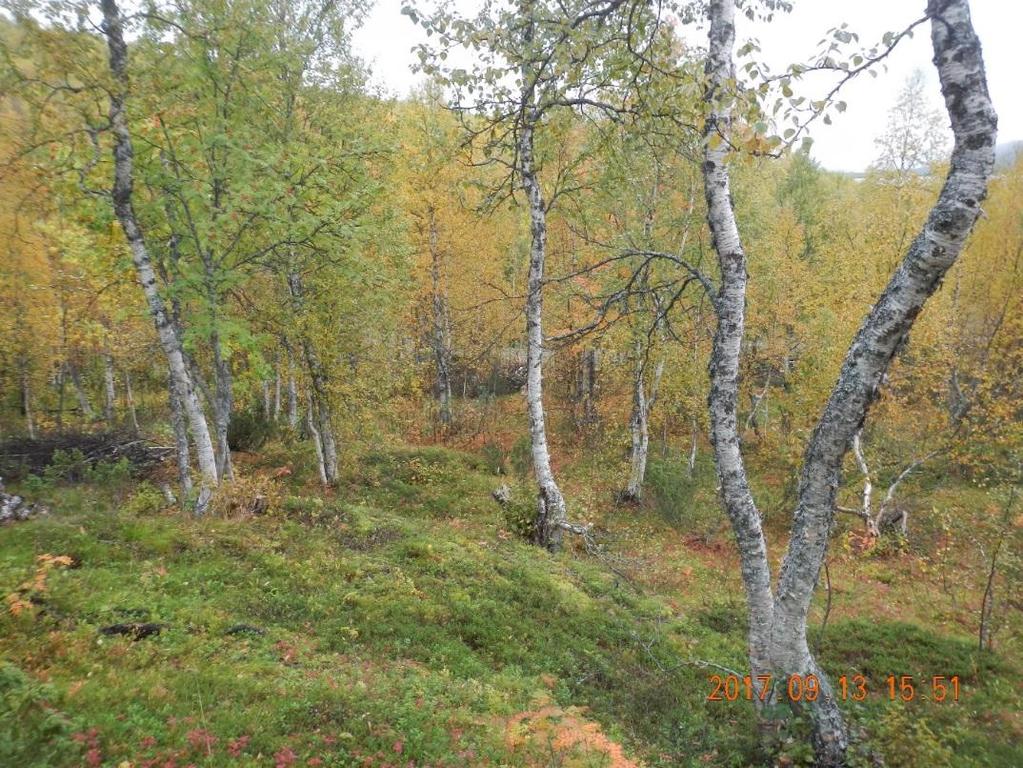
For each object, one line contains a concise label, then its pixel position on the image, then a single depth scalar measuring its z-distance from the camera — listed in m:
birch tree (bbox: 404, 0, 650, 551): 4.96
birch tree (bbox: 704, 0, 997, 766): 3.50
